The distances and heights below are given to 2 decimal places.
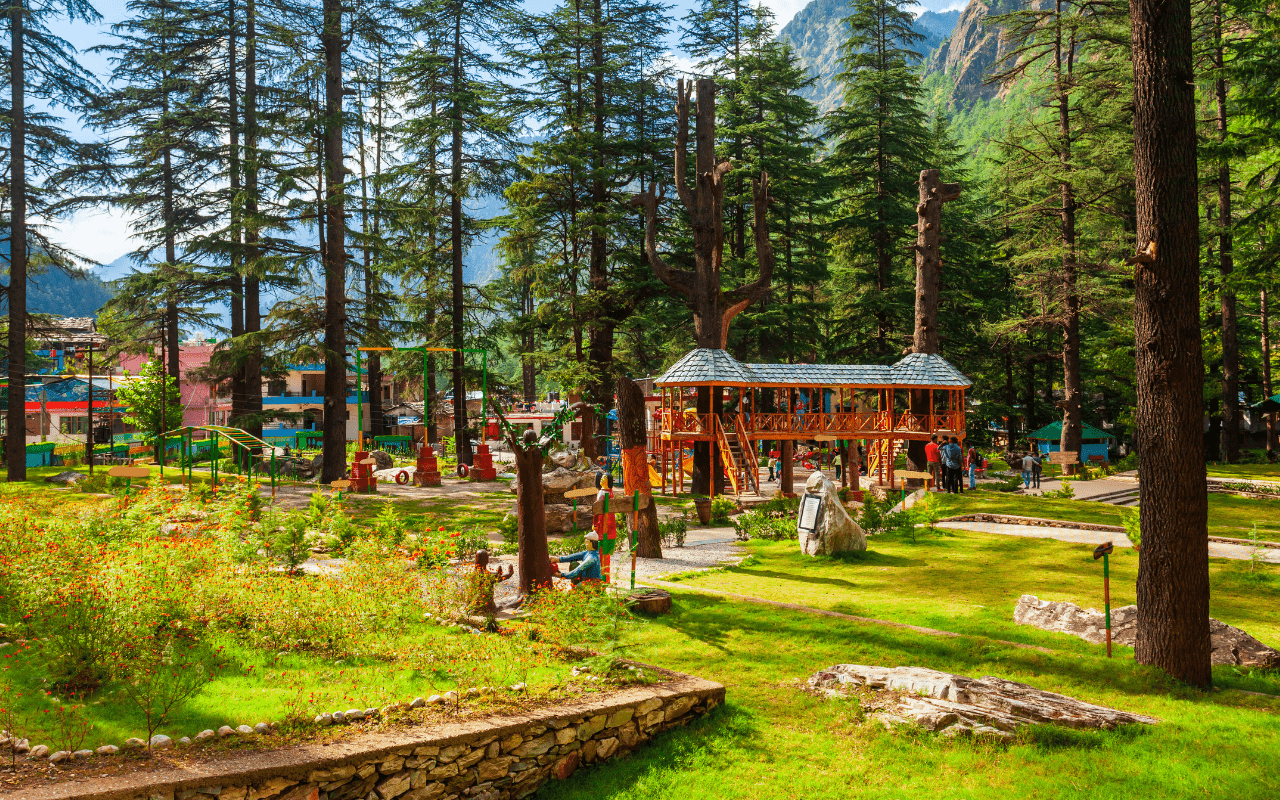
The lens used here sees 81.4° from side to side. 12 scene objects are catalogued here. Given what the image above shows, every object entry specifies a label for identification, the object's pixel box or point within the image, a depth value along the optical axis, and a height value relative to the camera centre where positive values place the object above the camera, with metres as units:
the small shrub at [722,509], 18.33 -2.33
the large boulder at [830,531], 13.47 -2.11
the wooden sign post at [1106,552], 7.72 -1.51
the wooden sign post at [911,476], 22.59 -1.90
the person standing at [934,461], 22.20 -1.46
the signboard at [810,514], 13.58 -1.82
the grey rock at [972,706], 6.10 -2.50
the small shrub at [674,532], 15.09 -2.37
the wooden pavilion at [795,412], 22.89 +0.11
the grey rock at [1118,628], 7.50 -2.44
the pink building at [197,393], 49.75 +2.02
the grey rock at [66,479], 20.73 -1.56
